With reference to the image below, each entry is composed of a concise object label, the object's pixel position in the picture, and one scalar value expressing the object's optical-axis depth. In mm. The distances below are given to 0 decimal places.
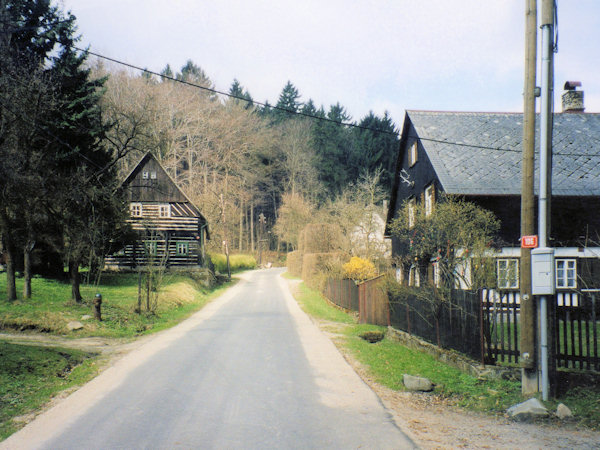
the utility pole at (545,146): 7590
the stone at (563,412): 6773
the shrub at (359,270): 22266
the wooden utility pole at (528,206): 7781
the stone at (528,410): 6801
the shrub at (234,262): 47544
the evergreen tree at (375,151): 59678
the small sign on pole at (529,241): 7566
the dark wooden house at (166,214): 35719
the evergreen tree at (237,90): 74812
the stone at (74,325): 15211
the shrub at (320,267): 26297
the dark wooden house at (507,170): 18281
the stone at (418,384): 8539
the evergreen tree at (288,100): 76000
